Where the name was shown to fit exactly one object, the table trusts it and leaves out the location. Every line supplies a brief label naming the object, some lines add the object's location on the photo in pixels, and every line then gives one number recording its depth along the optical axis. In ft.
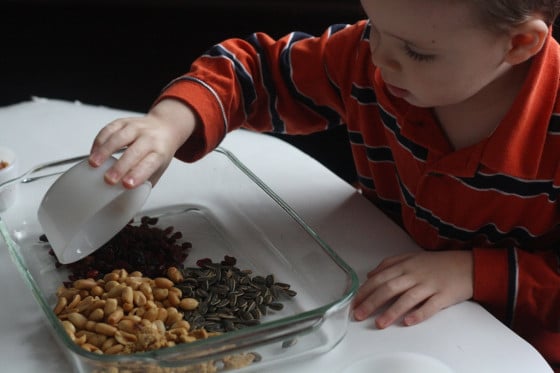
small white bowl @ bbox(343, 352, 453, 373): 2.85
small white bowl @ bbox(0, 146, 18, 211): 3.43
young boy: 2.95
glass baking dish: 2.73
